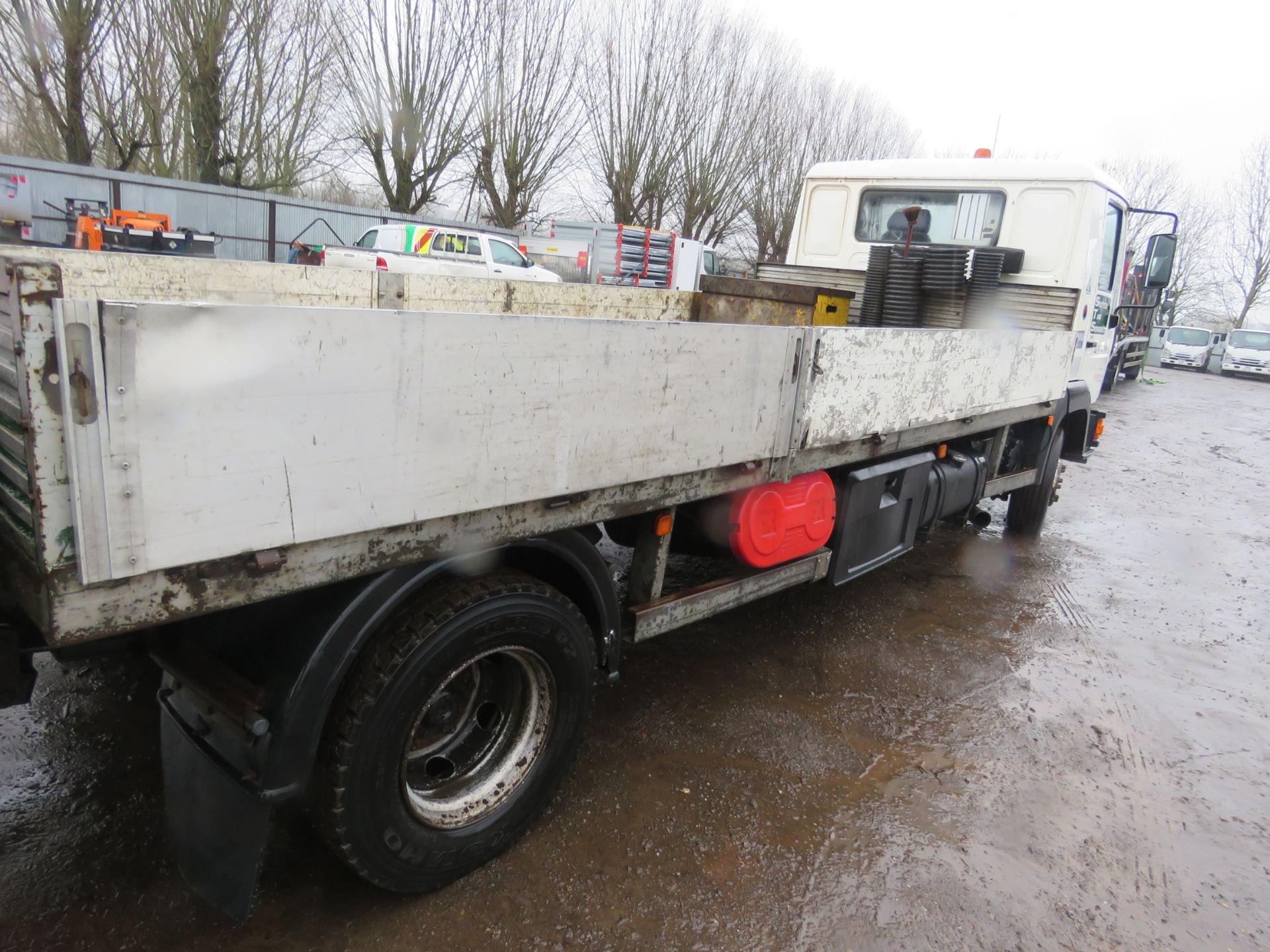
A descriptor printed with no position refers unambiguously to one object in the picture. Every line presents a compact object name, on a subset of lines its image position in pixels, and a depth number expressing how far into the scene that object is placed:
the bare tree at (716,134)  24.66
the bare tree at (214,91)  15.94
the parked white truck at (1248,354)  26.30
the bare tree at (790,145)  27.44
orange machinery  12.93
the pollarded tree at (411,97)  19.17
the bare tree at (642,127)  23.40
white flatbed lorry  1.46
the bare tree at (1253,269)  37.19
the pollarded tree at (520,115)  20.55
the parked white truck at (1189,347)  28.75
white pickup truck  15.18
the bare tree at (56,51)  14.29
